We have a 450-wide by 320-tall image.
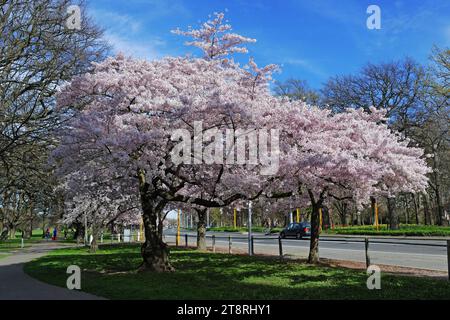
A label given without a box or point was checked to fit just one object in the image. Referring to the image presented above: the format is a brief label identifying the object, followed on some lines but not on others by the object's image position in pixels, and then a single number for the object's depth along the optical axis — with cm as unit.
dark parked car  3750
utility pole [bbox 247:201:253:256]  2141
